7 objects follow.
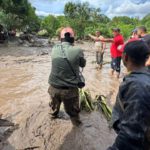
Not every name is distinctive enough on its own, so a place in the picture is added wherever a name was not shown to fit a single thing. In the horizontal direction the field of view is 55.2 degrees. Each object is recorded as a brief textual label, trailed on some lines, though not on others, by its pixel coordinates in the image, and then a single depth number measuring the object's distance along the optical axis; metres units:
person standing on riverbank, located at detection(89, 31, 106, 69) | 6.11
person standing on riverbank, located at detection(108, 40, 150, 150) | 0.99
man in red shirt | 4.71
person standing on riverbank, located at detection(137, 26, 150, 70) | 3.05
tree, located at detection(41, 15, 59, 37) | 25.50
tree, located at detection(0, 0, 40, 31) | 15.64
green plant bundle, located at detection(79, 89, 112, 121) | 3.07
